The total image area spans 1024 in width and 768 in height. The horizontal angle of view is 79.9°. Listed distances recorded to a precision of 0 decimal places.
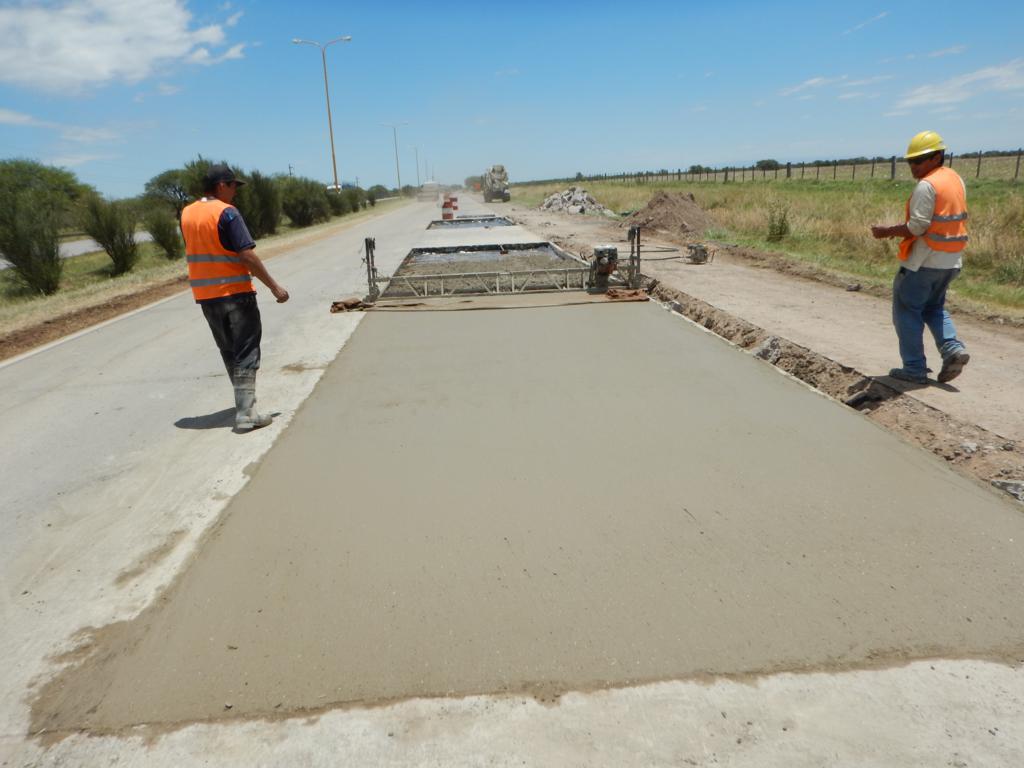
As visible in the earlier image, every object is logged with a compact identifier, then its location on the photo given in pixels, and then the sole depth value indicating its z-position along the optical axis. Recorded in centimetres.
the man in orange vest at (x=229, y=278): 434
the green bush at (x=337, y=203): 4481
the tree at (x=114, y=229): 1808
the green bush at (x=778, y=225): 1578
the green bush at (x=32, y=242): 1460
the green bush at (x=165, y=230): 2100
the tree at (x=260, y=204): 2720
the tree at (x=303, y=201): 3675
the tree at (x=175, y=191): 2366
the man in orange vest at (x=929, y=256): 459
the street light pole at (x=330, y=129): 3914
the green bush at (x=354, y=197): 5132
